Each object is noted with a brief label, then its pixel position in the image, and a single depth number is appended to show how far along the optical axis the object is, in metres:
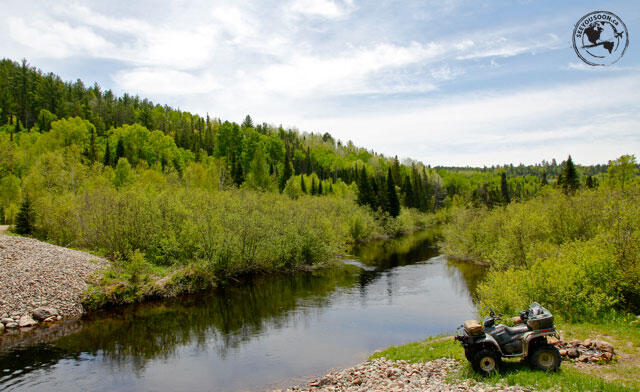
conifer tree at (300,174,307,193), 108.54
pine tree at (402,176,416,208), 120.56
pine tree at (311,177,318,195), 104.56
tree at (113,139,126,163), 94.81
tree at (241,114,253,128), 182.76
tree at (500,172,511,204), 109.78
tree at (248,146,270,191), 84.88
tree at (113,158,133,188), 65.94
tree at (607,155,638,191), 41.70
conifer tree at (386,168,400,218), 94.56
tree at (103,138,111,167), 90.57
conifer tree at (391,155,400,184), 137.38
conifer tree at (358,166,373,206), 92.94
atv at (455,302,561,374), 11.76
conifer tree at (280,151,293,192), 111.39
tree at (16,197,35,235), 46.72
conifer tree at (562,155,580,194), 72.84
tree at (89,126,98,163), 88.88
